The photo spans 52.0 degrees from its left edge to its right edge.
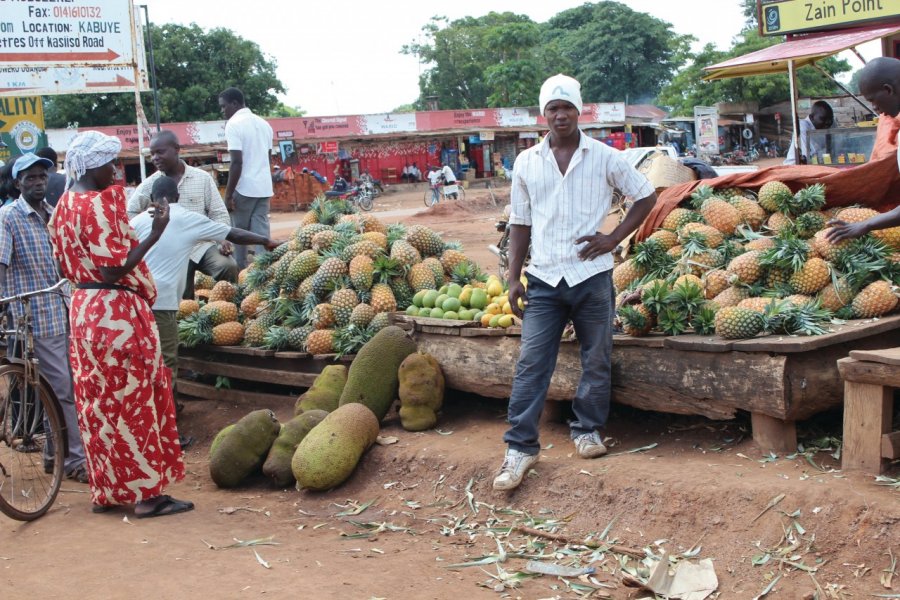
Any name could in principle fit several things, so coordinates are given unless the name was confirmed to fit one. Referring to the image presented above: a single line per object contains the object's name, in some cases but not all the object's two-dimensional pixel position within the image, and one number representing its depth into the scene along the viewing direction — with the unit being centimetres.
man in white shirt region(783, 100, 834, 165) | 1314
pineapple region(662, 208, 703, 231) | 598
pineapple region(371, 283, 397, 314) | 688
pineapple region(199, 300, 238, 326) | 764
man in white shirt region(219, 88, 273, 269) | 846
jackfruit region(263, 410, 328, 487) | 574
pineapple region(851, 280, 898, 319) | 479
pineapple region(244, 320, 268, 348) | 743
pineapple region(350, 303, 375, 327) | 682
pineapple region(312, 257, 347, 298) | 716
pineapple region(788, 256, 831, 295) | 501
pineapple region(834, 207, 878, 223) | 529
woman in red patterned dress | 490
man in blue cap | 581
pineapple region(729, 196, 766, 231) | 581
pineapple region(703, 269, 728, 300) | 538
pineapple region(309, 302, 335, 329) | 701
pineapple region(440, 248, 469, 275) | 743
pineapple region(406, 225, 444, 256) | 752
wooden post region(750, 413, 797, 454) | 462
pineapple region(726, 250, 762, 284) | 525
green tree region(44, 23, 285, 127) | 4112
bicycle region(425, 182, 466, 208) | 3139
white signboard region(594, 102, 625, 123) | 4631
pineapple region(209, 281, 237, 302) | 791
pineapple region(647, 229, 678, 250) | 587
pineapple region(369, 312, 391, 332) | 674
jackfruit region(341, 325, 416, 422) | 611
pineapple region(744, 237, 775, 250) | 539
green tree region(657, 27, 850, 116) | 4547
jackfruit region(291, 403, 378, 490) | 550
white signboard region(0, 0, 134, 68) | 1126
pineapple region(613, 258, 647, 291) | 585
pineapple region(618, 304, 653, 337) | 504
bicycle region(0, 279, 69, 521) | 540
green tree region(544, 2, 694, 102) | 6650
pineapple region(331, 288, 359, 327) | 698
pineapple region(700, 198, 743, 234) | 576
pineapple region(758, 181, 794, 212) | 568
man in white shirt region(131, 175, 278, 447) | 664
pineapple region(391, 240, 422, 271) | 714
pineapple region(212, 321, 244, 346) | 752
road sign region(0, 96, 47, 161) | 1261
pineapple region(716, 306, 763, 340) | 466
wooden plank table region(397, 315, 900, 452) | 448
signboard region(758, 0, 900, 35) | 1423
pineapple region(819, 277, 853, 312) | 493
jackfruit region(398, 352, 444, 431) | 604
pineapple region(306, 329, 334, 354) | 689
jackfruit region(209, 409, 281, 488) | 583
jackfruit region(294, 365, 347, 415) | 633
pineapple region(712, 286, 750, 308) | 520
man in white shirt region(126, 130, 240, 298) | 727
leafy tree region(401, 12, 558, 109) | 5328
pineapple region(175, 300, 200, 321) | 782
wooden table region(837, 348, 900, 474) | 411
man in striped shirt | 468
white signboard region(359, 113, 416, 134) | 3994
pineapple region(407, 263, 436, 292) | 702
